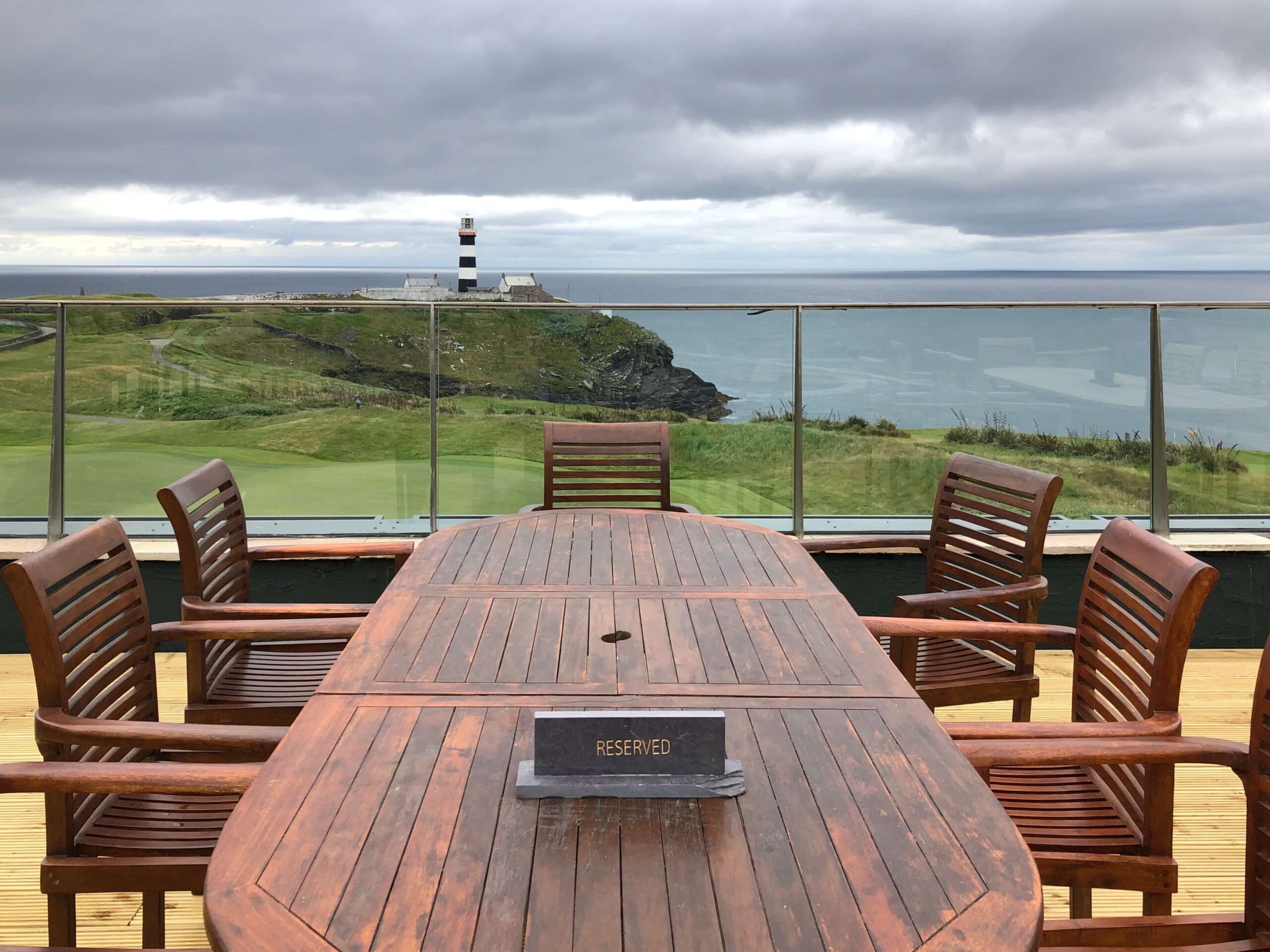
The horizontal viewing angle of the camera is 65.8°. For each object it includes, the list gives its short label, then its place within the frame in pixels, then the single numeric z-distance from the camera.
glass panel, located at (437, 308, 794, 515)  4.48
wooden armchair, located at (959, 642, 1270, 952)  1.45
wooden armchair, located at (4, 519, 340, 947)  1.57
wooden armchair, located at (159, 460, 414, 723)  2.25
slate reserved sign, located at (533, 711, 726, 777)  1.23
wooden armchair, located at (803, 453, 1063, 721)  2.41
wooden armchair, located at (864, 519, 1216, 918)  1.64
